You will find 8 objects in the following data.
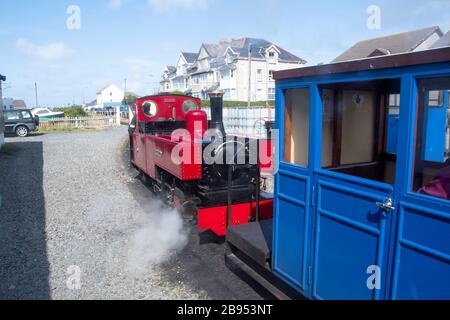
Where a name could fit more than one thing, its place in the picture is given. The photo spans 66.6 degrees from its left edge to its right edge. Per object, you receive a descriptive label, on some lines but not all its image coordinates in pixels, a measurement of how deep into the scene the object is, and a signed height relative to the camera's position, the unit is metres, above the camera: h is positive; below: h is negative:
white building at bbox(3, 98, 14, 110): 40.25 +1.31
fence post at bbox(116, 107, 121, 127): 34.01 -0.43
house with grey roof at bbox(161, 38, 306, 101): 40.50 +5.93
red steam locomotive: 5.38 -0.90
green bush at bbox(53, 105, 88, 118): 36.16 +0.15
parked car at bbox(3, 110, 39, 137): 20.86 -0.50
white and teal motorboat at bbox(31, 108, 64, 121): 40.73 +0.13
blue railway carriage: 2.11 -0.50
